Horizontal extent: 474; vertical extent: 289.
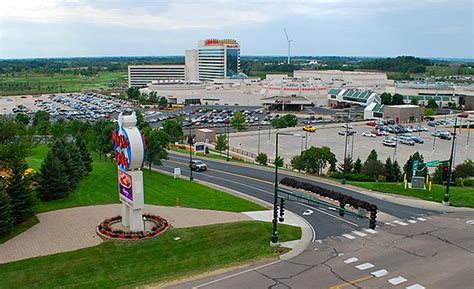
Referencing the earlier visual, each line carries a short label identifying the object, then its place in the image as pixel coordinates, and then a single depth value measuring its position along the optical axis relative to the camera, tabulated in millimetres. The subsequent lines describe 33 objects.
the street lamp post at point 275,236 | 28820
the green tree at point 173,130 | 81719
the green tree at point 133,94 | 173625
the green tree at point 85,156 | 46872
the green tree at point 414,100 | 136075
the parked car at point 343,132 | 92994
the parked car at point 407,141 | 82688
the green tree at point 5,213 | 28938
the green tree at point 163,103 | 151125
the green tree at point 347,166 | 54219
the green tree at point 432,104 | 134625
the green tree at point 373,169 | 51938
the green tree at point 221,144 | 72062
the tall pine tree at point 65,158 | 39609
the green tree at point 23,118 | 99088
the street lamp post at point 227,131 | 64012
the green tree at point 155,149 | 49000
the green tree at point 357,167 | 55000
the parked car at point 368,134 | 93100
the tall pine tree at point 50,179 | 37156
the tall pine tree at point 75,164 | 40500
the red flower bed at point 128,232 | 29406
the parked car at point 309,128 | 95375
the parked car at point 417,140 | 85325
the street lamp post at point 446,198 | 38188
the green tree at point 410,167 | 42094
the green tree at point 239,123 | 100125
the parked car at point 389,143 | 81312
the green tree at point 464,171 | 50469
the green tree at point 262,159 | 61250
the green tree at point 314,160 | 53219
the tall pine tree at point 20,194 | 31453
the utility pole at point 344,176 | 46562
